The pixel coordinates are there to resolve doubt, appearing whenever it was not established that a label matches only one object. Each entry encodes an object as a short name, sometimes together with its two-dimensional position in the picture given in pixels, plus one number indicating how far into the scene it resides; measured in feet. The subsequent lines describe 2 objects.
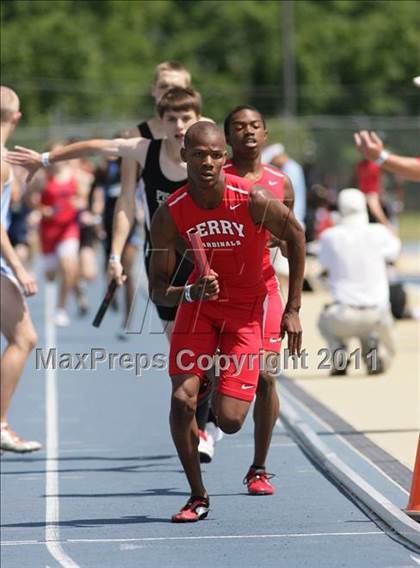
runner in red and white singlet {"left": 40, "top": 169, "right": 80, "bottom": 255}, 135.03
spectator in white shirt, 94.38
